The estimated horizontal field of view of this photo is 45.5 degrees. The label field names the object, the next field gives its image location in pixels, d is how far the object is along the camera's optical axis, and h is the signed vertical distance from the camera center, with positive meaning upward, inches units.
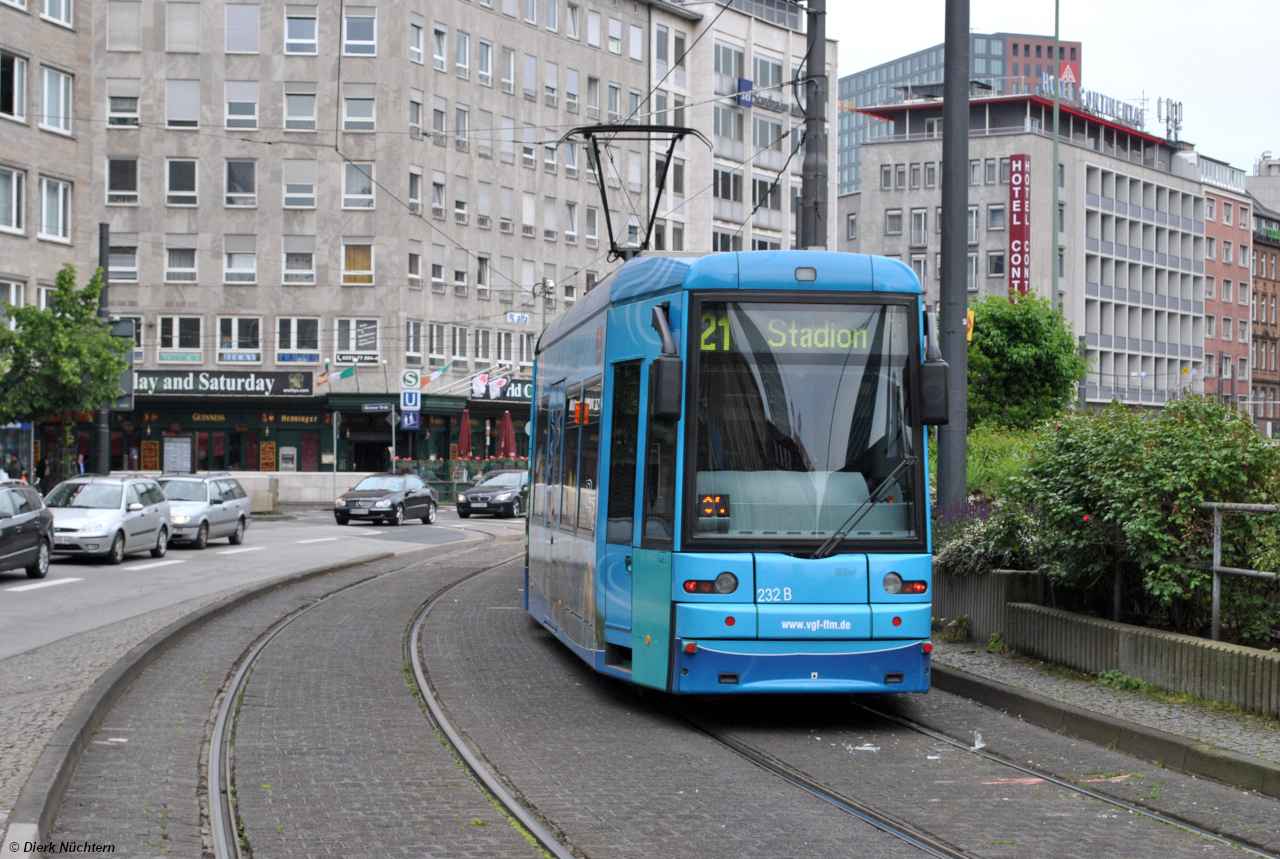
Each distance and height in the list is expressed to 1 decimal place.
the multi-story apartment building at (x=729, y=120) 2883.9 +639.2
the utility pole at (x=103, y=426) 1366.9 +6.8
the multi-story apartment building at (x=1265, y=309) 4515.3 +428.5
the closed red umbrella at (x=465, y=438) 2087.8 +2.7
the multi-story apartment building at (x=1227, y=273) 4325.8 +517.7
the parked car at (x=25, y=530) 840.3 -55.4
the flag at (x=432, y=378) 2365.9 +96.0
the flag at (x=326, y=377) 2303.2 +91.6
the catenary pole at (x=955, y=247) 548.4 +72.3
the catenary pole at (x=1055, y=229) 1459.2 +219.6
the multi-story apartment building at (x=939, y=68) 6520.7 +1653.4
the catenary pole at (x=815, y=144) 656.4 +130.0
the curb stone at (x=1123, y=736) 307.3 -65.6
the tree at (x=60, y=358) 1373.0 +68.2
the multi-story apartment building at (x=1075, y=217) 3673.7 +581.4
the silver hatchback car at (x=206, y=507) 1208.8 -58.6
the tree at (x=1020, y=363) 1179.3 +70.3
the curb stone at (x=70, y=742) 255.1 -67.1
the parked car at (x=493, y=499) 1894.7 -73.0
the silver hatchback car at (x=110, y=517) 1005.2 -56.6
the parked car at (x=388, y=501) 1633.9 -67.7
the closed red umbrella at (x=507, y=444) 2186.3 -4.8
